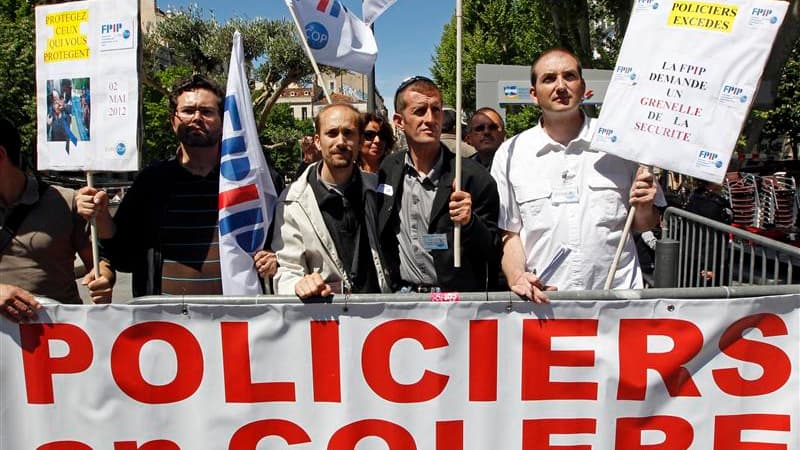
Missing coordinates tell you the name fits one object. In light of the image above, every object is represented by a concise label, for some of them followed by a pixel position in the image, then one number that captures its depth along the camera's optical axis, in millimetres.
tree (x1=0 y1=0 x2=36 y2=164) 22188
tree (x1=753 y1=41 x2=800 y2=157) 25531
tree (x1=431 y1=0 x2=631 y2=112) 23067
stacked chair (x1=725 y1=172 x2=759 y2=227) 11117
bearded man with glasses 2963
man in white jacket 2789
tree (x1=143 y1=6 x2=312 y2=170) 22078
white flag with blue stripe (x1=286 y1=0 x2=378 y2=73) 3809
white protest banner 2393
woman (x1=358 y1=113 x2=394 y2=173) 4184
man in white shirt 2795
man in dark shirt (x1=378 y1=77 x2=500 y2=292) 2854
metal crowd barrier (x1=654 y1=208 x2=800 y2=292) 3346
